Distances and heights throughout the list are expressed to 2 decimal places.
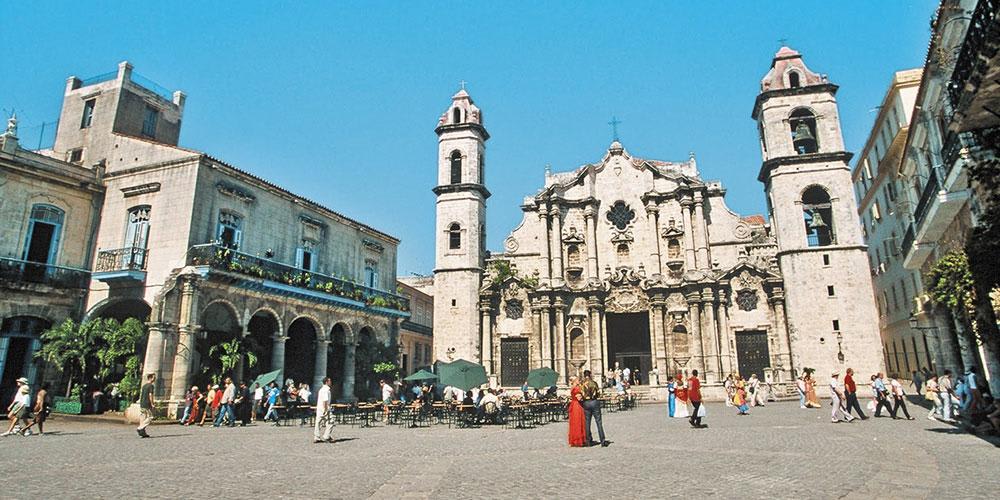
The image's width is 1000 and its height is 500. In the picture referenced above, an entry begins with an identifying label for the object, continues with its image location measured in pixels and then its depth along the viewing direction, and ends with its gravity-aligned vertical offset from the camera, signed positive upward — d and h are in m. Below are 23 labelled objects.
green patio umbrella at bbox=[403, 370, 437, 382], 22.81 +0.43
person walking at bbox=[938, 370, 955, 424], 15.30 -0.25
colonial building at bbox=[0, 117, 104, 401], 19.49 +4.89
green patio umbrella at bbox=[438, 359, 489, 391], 19.25 +0.40
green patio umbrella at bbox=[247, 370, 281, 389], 19.44 +0.33
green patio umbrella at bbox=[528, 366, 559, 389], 24.47 +0.38
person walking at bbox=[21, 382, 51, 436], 14.42 -0.51
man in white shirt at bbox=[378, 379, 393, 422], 23.60 -0.18
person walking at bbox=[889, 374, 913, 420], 16.36 -0.28
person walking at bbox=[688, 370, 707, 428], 15.71 -0.32
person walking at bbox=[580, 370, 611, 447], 11.71 -0.29
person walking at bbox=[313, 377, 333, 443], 13.61 -0.58
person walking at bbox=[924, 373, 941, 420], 15.78 -0.25
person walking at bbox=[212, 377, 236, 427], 18.38 -0.46
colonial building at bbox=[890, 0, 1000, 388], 8.30 +4.61
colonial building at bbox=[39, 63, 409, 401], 19.91 +4.89
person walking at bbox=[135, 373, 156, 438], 14.24 -0.44
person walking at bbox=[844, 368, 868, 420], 16.56 -0.17
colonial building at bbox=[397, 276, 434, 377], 39.43 +3.75
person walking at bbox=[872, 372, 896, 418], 16.79 -0.26
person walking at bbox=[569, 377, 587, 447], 11.90 -0.67
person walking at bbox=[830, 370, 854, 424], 16.45 -0.53
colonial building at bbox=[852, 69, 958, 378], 26.38 +8.78
